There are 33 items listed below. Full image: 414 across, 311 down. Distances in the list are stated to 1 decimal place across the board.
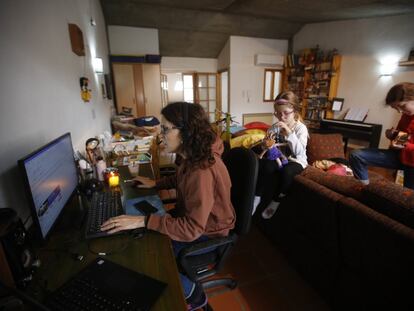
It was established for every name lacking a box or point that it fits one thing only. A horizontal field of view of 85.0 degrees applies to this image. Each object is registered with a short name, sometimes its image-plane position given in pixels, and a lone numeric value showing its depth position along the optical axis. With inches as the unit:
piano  178.9
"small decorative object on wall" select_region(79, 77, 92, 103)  80.1
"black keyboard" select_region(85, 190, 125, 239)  36.3
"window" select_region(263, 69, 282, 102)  264.8
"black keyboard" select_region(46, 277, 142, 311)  24.3
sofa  40.3
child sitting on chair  71.6
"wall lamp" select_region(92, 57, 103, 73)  112.1
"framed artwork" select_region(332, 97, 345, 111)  208.2
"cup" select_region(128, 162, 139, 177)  65.7
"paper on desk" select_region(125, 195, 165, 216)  43.9
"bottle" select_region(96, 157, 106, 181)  59.5
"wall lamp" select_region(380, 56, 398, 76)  168.1
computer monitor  27.8
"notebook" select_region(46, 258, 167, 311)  24.6
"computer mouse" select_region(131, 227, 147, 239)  36.4
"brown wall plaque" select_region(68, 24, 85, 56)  70.7
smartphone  44.1
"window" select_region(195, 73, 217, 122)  292.2
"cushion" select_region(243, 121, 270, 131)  160.7
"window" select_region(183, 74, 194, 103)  293.6
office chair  43.0
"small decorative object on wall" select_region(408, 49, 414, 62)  154.9
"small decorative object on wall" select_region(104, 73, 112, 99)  149.8
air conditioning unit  248.1
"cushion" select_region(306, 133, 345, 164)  117.7
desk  27.0
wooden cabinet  190.4
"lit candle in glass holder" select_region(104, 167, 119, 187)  56.5
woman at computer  37.6
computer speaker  24.3
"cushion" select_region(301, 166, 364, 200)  51.1
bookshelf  211.3
